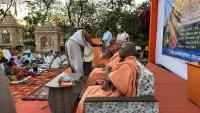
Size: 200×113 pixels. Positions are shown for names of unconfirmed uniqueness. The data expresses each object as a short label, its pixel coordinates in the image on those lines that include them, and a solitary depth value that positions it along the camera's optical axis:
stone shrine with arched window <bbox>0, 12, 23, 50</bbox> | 8.85
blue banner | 3.25
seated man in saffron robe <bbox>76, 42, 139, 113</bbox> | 1.90
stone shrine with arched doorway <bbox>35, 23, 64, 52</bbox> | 9.02
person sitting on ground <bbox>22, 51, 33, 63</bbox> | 6.66
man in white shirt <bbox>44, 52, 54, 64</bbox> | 6.91
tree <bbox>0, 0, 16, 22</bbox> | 13.16
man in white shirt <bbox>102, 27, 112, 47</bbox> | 5.58
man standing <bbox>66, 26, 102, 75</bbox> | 4.03
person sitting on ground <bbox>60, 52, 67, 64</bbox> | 7.13
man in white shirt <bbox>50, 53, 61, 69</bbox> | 6.62
